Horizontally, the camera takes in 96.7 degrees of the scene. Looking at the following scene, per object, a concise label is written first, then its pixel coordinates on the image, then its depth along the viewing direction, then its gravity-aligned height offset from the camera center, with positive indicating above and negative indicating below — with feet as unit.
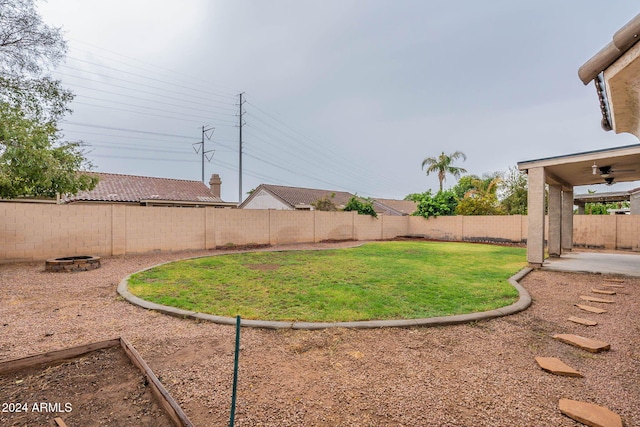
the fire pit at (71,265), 23.45 -4.43
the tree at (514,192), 64.63 +5.36
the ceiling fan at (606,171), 25.16 +4.25
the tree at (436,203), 62.39 +2.51
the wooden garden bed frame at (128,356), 6.04 -4.32
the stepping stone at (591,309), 14.16 -4.78
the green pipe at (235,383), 5.28 -3.26
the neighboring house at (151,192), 57.31 +4.69
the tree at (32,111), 22.93 +9.32
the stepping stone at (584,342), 9.91 -4.63
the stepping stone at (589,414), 6.15 -4.49
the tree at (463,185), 104.25 +11.22
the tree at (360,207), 59.67 +1.45
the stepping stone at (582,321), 12.43 -4.73
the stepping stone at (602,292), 17.51 -4.77
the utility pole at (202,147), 123.35 +28.98
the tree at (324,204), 61.98 +2.09
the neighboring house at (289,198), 79.25 +4.66
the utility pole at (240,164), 86.28 +15.27
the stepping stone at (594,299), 15.69 -4.77
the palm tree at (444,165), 92.48 +16.15
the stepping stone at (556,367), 8.24 -4.58
